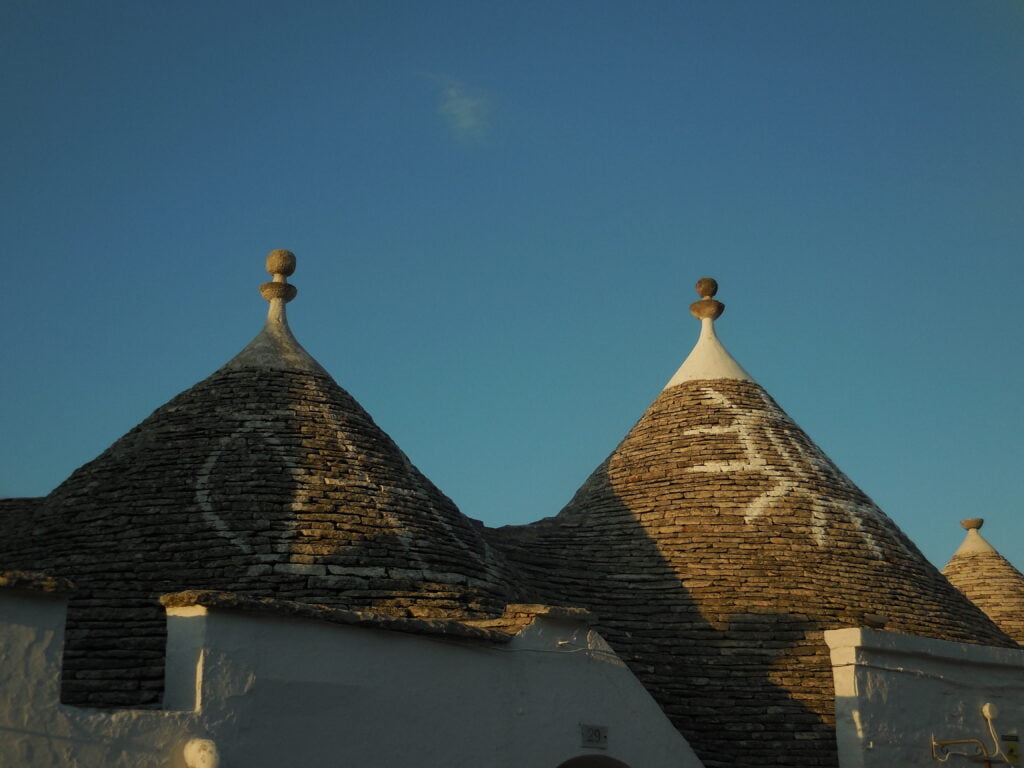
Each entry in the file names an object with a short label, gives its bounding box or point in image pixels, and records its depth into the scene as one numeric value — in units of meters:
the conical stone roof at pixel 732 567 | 11.98
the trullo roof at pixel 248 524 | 9.45
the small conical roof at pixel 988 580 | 19.69
